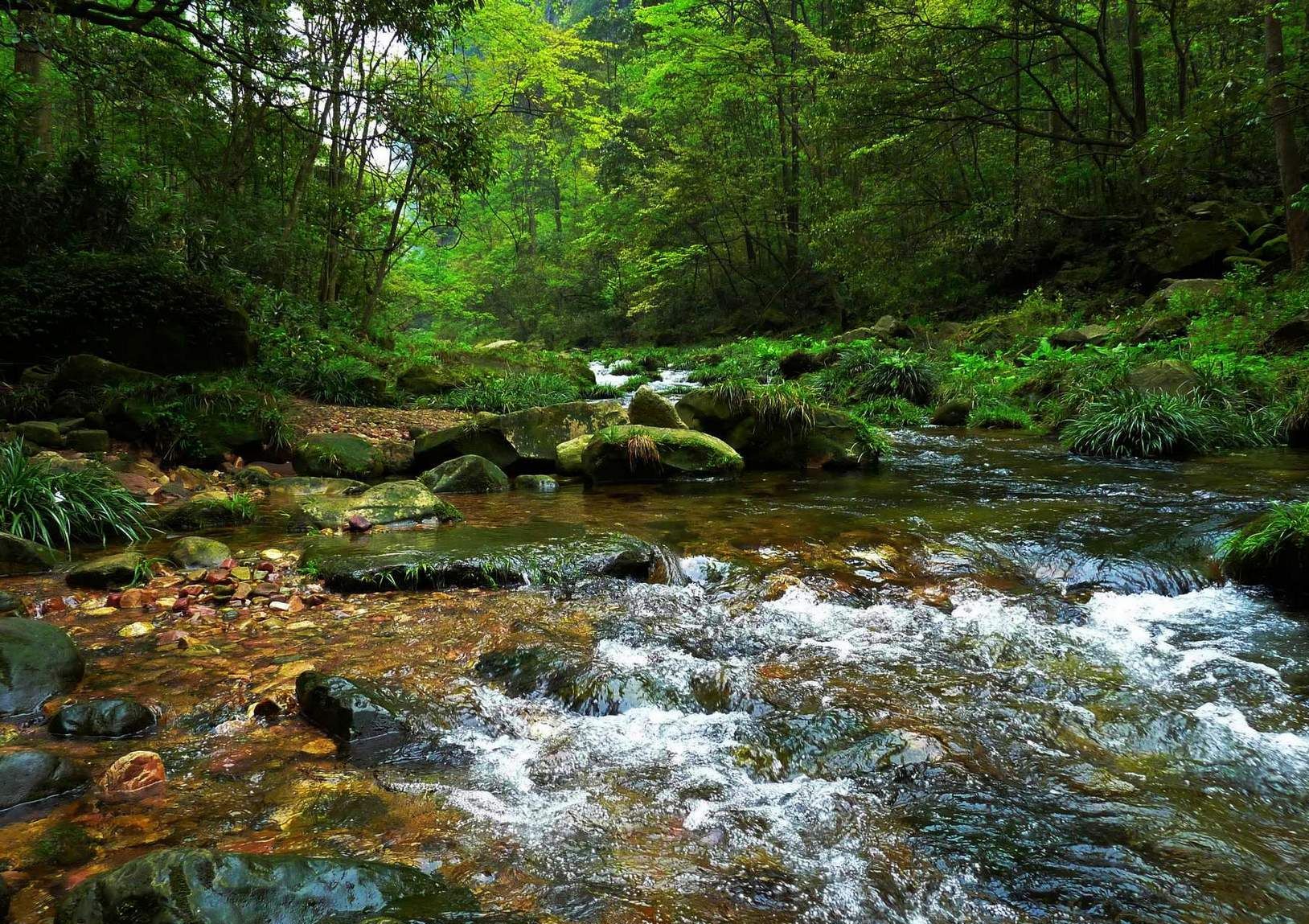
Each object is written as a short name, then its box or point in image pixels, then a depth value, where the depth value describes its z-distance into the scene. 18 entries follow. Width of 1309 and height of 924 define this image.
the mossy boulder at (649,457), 8.16
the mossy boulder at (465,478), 7.69
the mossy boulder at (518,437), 8.57
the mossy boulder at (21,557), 4.38
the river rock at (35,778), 2.12
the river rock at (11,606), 3.59
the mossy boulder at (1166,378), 9.43
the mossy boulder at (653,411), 9.07
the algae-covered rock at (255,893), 1.48
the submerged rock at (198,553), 4.69
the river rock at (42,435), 6.61
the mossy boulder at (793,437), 8.90
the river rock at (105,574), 4.20
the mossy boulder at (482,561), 4.58
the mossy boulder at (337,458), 7.91
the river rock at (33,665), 2.75
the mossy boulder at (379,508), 5.92
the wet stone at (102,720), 2.58
